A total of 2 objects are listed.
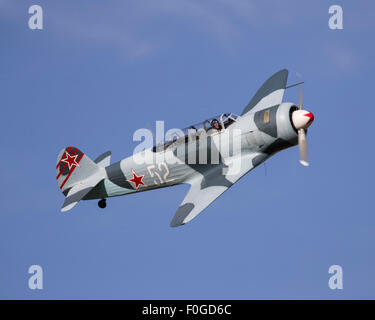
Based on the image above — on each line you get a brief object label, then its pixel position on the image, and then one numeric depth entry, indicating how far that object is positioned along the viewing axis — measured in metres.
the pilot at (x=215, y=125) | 26.23
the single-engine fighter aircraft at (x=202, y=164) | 24.98
